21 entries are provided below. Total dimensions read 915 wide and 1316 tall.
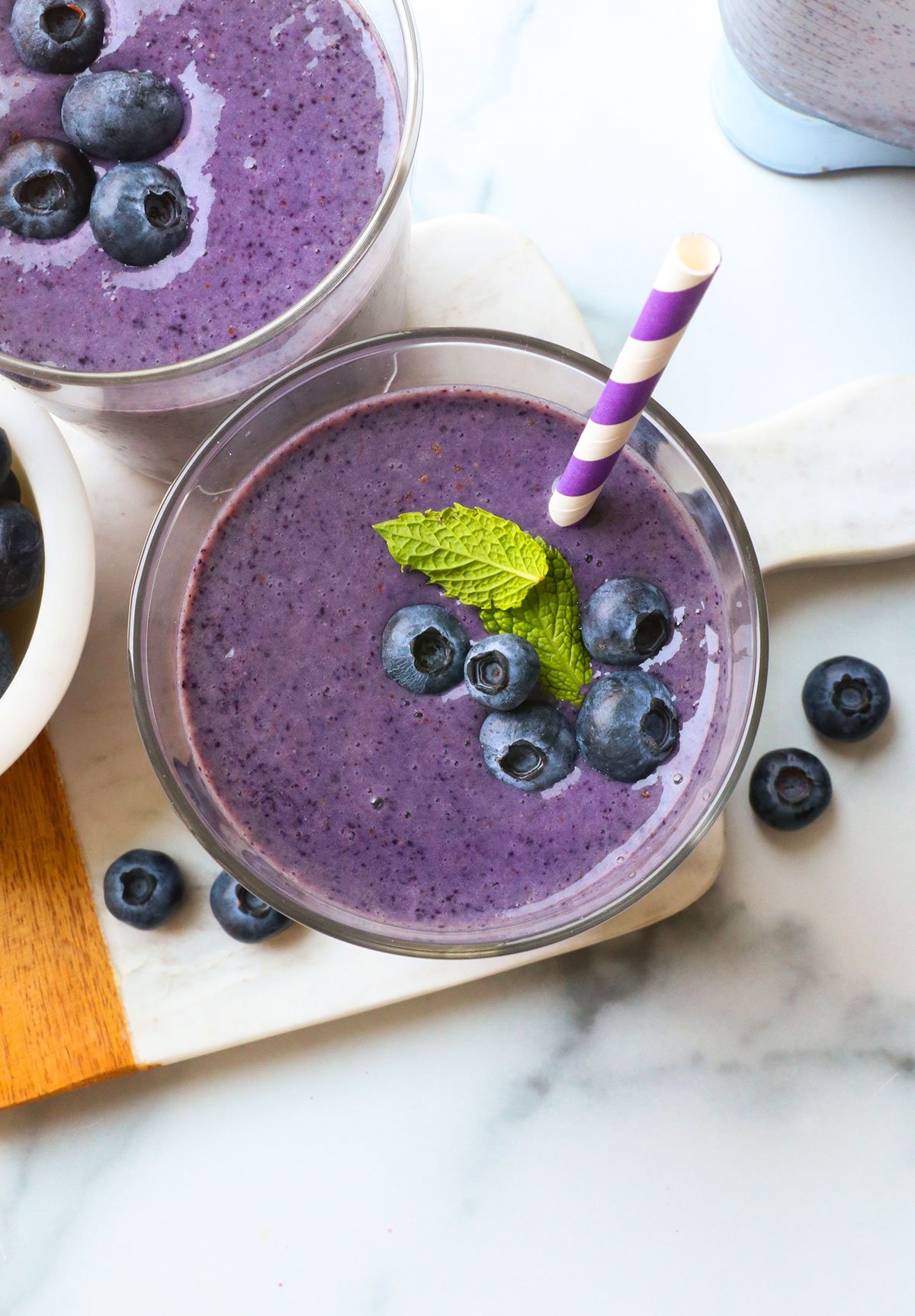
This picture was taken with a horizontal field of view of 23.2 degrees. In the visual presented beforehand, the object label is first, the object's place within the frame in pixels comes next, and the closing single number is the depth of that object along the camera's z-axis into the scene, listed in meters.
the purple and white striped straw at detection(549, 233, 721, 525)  0.28
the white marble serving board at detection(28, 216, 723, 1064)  0.37
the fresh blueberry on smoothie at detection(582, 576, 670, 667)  0.33
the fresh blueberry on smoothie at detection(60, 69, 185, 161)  0.33
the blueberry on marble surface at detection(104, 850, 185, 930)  0.37
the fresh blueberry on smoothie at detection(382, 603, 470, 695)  0.33
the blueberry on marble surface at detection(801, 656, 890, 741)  0.38
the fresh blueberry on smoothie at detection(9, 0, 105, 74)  0.33
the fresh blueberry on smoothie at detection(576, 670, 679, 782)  0.33
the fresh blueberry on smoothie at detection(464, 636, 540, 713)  0.32
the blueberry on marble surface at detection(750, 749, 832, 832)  0.38
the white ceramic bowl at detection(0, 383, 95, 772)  0.35
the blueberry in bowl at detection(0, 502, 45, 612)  0.35
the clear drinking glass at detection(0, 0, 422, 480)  0.33
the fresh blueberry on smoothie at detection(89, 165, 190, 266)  0.33
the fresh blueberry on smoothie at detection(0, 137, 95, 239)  0.33
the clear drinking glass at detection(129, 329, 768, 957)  0.34
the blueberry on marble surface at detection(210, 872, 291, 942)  0.36
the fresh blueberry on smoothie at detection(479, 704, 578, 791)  0.33
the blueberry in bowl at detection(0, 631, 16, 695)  0.36
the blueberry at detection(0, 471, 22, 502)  0.36
